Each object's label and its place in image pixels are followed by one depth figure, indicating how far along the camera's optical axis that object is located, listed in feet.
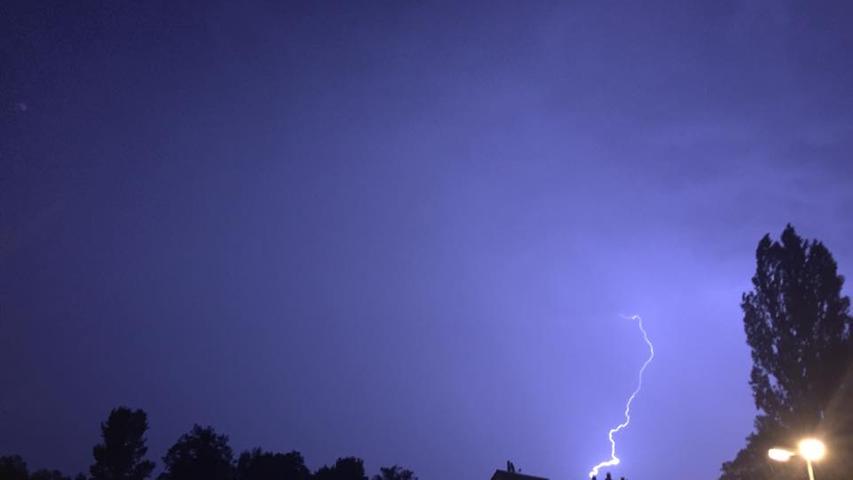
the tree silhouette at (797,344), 91.45
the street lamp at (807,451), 52.03
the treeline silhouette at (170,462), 173.68
